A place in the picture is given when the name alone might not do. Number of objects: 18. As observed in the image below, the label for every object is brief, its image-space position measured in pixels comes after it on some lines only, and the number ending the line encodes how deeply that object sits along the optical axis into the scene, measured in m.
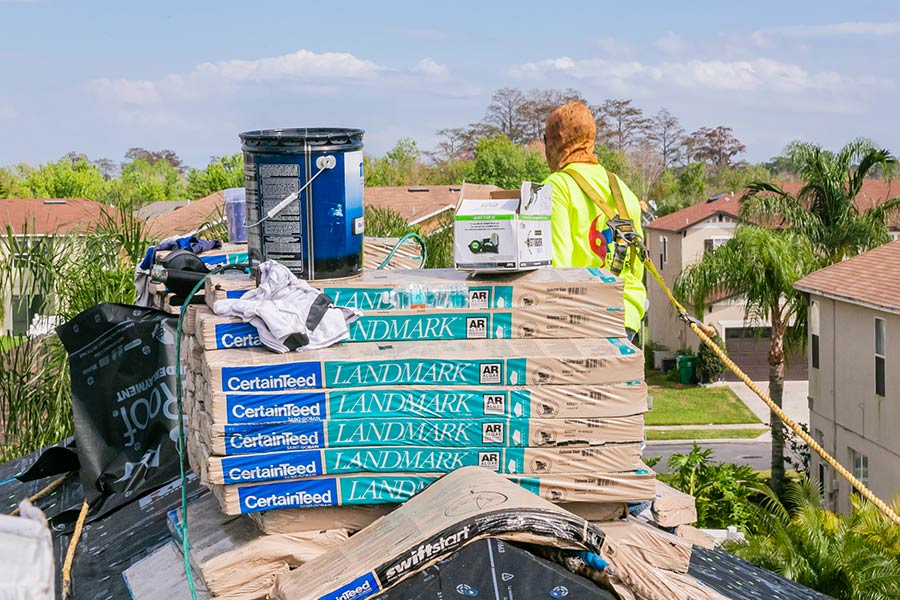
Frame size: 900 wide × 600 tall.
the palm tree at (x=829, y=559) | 11.23
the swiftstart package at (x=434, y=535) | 3.31
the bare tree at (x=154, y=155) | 121.29
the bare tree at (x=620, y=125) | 104.62
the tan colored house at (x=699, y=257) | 44.88
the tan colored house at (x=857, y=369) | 24.02
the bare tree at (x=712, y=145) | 108.81
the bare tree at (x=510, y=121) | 102.25
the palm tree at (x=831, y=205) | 29.59
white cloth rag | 3.81
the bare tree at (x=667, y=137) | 106.67
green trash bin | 45.31
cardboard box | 4.18
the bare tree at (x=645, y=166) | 75.50
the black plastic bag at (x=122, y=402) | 5.15
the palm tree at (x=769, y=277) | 28.84
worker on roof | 5.21
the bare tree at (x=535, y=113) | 102.16
